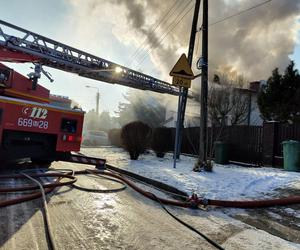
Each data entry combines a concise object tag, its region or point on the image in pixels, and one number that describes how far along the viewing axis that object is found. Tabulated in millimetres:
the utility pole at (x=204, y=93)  7138
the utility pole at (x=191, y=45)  9316
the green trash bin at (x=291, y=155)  7336
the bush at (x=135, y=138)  9642
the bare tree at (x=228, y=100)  15753
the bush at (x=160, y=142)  11627
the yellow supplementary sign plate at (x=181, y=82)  7364
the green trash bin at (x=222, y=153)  10101
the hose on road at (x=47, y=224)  2549
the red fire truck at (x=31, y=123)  5494
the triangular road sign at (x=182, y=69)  7336
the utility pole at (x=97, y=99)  42935
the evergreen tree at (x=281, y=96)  15191
